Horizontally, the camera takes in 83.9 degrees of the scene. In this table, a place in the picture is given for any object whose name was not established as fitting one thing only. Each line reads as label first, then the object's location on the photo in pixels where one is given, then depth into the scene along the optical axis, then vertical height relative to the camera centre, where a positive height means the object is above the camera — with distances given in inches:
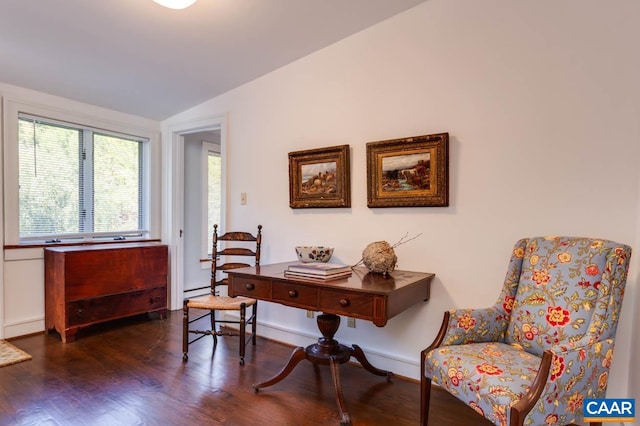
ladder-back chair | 103.3 -27.6
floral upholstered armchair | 51.0 -22.7
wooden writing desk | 68.9 -18.8
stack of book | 78.4 -14.2
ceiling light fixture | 74.2 +43.3
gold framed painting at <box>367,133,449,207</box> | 87.8 +9.7
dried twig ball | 84.2 -11.6
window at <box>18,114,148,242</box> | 122.0 +10.3
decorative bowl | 99.8 -12.6
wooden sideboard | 115.4 -26.3
